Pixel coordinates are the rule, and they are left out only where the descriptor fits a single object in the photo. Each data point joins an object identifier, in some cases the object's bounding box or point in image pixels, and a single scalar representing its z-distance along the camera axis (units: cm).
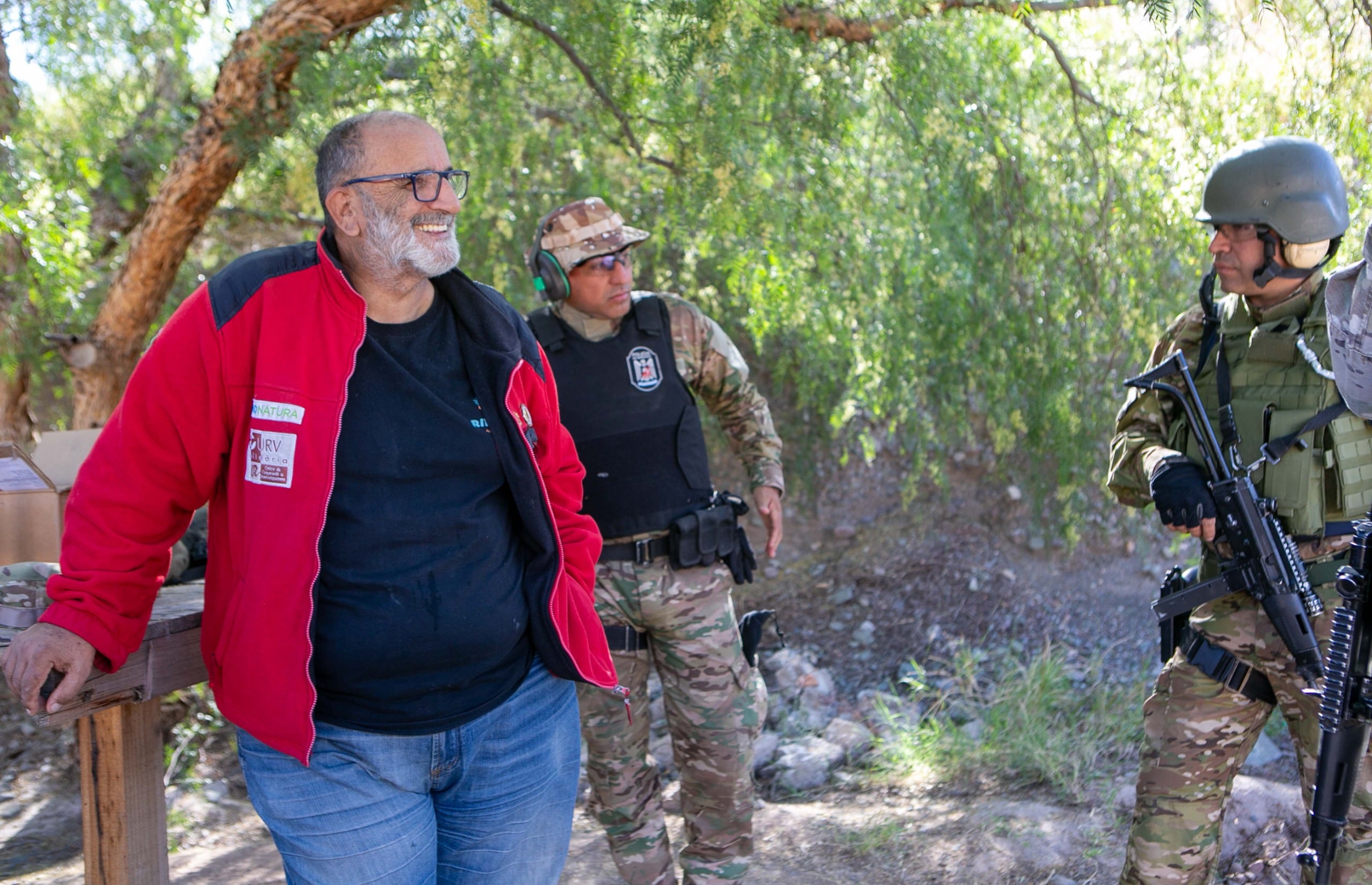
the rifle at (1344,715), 200
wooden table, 194
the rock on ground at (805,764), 432
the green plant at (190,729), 440
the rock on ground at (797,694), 499
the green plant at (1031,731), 407
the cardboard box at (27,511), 248
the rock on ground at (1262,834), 335
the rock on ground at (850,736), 458
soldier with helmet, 240
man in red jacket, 168
